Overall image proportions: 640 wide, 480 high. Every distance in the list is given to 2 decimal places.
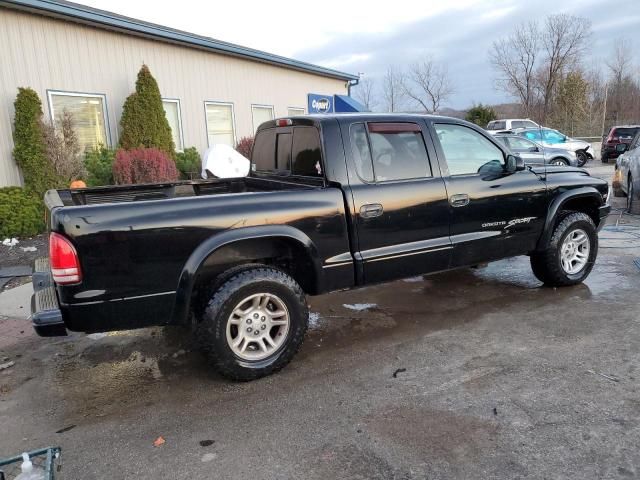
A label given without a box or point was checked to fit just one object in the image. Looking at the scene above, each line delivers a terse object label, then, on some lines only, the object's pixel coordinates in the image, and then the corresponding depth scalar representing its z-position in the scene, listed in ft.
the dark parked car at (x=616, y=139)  70.42
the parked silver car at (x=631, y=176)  31.89
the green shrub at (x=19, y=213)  27.14
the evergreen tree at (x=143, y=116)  35.50
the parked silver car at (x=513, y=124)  80.31
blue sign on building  58.75
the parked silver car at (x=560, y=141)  64.28
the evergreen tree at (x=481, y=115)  113.09
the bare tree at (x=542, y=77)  108.17
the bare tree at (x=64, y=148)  29.96
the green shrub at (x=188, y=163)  40.19
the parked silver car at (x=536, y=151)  51.29
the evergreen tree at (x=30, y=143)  29.14
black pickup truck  10.41
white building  29.66
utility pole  117.91
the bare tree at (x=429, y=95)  153.79
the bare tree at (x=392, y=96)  155.63
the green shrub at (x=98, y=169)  33.06
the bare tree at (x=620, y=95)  139.49
